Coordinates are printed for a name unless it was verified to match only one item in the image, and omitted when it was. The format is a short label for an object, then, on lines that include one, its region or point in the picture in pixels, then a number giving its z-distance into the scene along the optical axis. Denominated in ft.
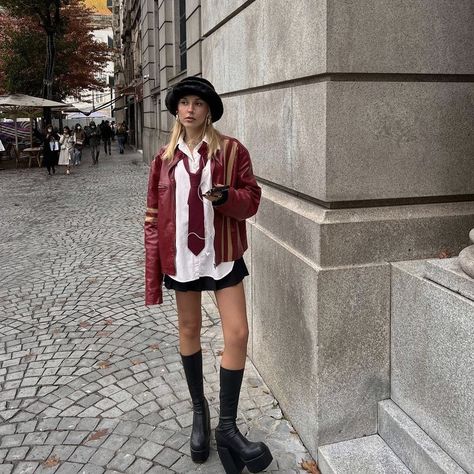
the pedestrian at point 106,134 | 113.89
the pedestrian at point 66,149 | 73.92
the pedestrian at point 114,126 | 182.03
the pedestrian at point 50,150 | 69.97
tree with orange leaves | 92.08
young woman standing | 9.89
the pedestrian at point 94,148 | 86.61
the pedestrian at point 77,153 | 83.82
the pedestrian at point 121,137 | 113.77
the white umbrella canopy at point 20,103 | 80.18
